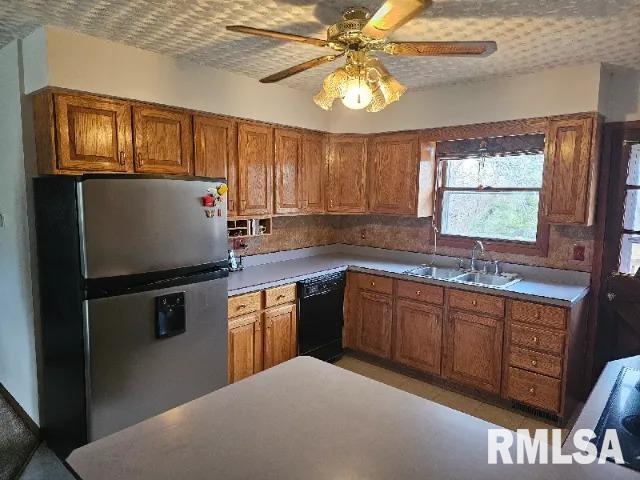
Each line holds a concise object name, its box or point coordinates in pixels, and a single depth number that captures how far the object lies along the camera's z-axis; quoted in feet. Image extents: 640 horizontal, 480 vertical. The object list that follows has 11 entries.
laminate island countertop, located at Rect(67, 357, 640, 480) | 2.94
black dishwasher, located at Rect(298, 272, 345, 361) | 11.15
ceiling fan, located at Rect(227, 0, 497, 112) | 5.56
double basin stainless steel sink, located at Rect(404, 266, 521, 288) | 11.02
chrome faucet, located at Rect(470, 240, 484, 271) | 11.78
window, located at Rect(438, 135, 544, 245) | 11.06
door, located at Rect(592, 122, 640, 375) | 9.58
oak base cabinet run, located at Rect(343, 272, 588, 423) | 9.24
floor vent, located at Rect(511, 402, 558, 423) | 9.47
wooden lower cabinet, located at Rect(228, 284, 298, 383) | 9.58
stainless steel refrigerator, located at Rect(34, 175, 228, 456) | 6.95
